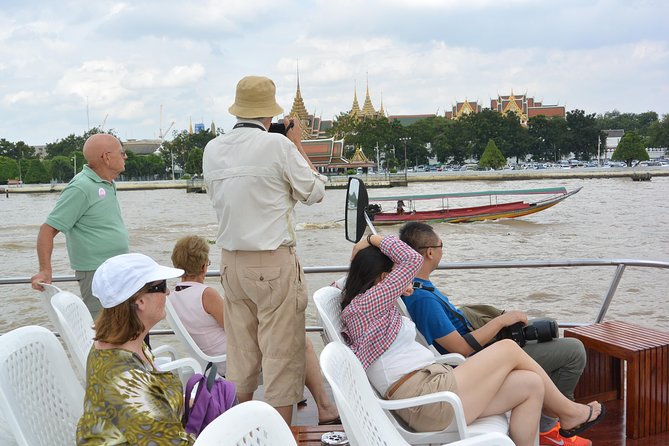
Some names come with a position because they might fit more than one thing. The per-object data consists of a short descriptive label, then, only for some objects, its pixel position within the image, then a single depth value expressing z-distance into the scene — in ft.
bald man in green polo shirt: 10.46
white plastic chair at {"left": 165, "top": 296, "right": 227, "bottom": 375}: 10.25
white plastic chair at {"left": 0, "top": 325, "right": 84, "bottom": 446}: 5.48
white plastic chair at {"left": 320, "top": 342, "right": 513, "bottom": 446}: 5.33
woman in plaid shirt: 7.70
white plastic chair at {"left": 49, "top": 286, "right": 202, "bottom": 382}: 7.84
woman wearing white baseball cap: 5.08
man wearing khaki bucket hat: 8.41
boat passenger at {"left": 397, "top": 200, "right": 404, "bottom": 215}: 96.68
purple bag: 5.94
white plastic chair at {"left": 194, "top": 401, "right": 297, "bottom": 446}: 3.70
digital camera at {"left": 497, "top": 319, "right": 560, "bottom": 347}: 9.64
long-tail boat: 99.04
